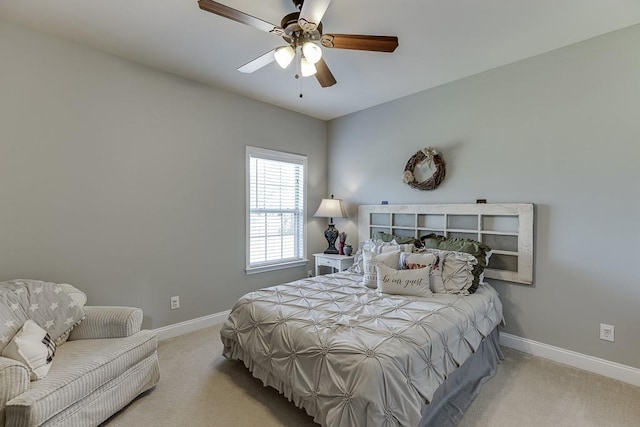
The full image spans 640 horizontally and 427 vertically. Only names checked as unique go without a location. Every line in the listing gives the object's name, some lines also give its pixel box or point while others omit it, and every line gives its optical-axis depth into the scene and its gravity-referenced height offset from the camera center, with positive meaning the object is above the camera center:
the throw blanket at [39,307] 1.82 -0.65
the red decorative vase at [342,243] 4.13 -0.48
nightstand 3.82 -0.69
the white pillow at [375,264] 2.64 -0.49
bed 1.47 -0.84
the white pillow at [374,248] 2.89 -0.39
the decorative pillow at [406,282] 2.41 -0.60
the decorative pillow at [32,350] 1.59 -0.80
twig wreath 3.29 +0.47
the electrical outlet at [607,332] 2.36 -0.98
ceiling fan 1.67 +1.08
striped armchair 1.43 -0.94
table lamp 4.06 -0.06
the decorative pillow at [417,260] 2.55 -0.44
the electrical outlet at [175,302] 3.08 -0.99
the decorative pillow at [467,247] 2.59 -0.36
